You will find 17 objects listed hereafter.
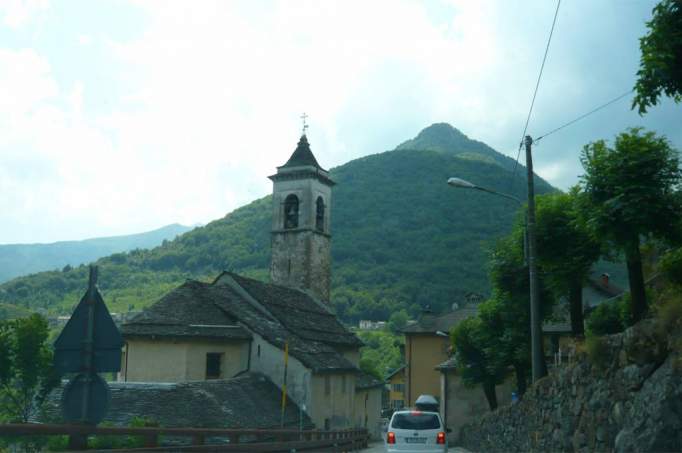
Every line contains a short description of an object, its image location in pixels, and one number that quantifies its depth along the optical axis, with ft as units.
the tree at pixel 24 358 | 137.59
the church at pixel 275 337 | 107.55
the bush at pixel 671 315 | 30.68
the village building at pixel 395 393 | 330.98
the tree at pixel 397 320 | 391.45
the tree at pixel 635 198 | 43.06
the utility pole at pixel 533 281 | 57.62
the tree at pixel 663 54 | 34.40
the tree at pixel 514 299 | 76.48
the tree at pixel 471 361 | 115.24
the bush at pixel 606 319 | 71.69
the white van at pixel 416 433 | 62.34
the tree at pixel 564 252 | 60.73
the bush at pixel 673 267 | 39.45
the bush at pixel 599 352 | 37.35
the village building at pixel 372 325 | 422.57
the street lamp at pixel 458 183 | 55.26
